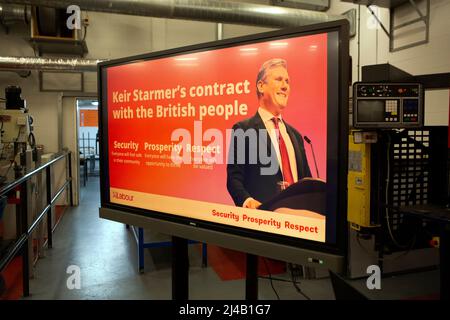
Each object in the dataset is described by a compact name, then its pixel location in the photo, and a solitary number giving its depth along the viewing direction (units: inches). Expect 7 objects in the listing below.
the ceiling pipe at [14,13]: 192.5
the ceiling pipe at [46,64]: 184.1
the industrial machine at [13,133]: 140.9
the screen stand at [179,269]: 51.7
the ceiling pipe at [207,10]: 139.0
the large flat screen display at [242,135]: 35.2
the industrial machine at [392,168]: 67.2
